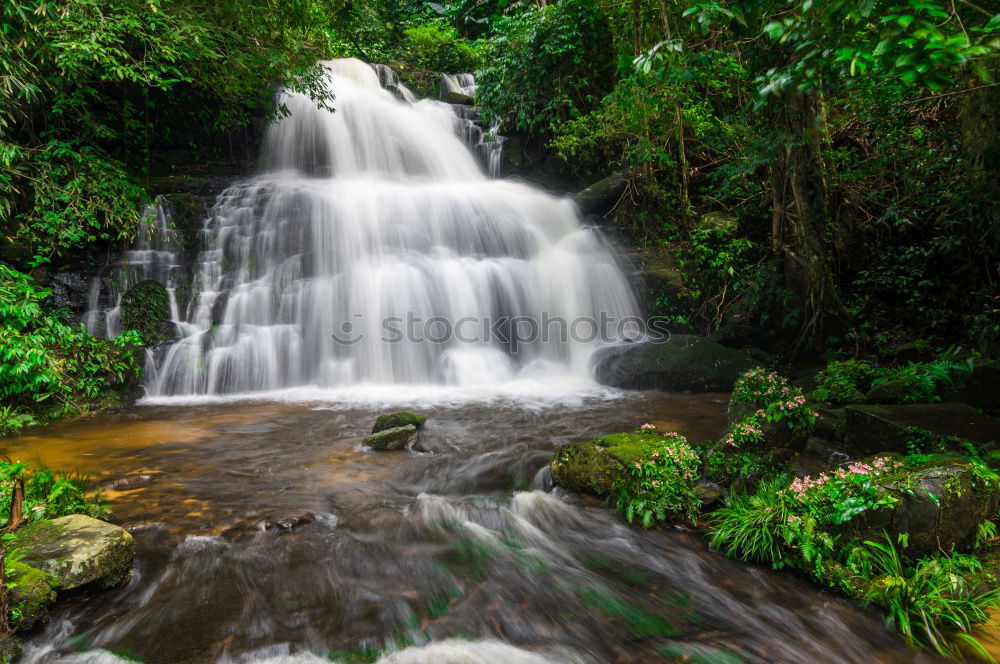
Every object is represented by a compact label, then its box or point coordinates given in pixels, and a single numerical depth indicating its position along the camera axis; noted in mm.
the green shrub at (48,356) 6082
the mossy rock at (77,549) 2850
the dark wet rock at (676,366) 8125
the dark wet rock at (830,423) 5035
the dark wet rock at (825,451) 4527
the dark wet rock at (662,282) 10555
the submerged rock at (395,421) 6027
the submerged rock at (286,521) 3824
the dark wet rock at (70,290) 8367
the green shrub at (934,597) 2646
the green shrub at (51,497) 3369
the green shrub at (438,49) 19562
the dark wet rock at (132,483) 4430
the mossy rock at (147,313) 8531
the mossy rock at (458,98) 18031
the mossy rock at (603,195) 12625
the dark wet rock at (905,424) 4086
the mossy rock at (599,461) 4277
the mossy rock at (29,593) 2576
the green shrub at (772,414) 4312
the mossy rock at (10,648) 2400
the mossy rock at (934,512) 3059
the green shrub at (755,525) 3406
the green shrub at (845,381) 5898
